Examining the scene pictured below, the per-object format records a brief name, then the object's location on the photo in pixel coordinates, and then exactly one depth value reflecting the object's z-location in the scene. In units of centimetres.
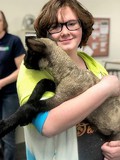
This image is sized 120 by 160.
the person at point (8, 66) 262
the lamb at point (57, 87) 94
